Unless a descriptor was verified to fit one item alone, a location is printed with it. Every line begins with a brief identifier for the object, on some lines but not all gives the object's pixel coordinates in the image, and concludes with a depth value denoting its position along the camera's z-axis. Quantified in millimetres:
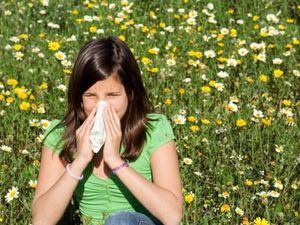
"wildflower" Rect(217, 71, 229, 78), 4178
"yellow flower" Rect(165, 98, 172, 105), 3802
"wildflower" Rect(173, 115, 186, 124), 3618
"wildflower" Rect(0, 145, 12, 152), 3331
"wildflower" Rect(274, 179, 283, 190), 3107
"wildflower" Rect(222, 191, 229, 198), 3039
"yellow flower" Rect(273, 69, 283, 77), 4230
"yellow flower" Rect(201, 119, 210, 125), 3564
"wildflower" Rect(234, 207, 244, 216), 2959
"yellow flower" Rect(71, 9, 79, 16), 5003
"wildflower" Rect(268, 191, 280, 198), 3048
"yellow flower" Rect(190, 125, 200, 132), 3521
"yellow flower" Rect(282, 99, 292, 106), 3879
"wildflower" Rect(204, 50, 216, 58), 4445
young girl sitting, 2402
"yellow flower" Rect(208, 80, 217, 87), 4043
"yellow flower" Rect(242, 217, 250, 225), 2891
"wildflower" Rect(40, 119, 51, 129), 3570
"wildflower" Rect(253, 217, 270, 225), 2820
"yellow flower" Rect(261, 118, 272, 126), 3604
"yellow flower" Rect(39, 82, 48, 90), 3895
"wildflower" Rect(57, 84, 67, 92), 3955
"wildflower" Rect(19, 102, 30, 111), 3711
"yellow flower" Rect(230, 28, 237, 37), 4738
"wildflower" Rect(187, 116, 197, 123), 3625
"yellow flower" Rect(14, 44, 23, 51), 4399
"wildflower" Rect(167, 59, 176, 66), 4317
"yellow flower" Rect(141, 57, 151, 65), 4258
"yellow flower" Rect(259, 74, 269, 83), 4156
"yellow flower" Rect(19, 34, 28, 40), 4598
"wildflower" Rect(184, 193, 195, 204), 2981
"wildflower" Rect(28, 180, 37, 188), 3049
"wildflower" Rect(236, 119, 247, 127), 3596
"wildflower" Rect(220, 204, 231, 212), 2940
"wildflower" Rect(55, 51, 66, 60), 4324
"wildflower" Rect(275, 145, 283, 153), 3351
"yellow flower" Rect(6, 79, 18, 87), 3964
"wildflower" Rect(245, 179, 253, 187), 3102
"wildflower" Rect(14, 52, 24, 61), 4337
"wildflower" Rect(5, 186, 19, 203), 2963
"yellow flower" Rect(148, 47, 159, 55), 4426
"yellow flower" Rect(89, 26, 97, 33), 4746
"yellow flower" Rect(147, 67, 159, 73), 4165
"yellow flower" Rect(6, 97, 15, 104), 3779
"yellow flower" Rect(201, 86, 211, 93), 3980
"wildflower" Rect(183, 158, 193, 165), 3291
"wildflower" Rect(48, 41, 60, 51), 4406
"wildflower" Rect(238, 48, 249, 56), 4516
